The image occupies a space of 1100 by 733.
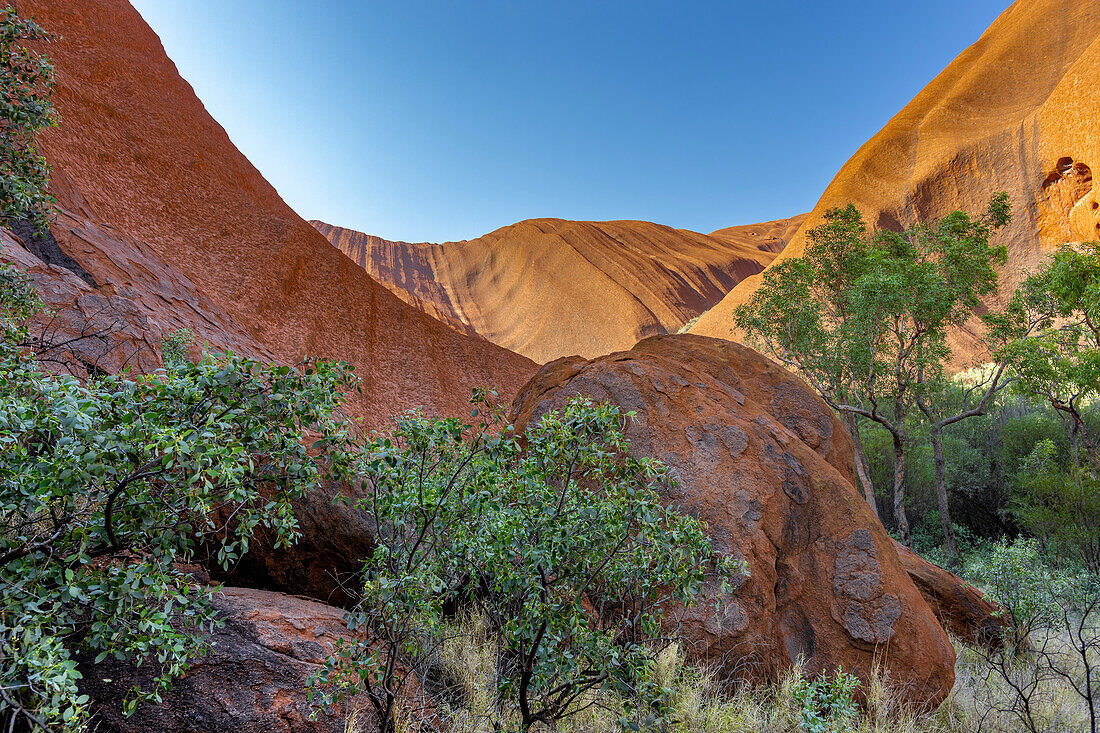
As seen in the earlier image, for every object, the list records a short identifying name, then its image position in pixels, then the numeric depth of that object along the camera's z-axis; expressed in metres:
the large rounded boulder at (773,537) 4.64
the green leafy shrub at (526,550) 2.79
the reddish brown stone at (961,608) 6.28
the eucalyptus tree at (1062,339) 11.16
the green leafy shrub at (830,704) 3.43
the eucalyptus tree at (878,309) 13.24
